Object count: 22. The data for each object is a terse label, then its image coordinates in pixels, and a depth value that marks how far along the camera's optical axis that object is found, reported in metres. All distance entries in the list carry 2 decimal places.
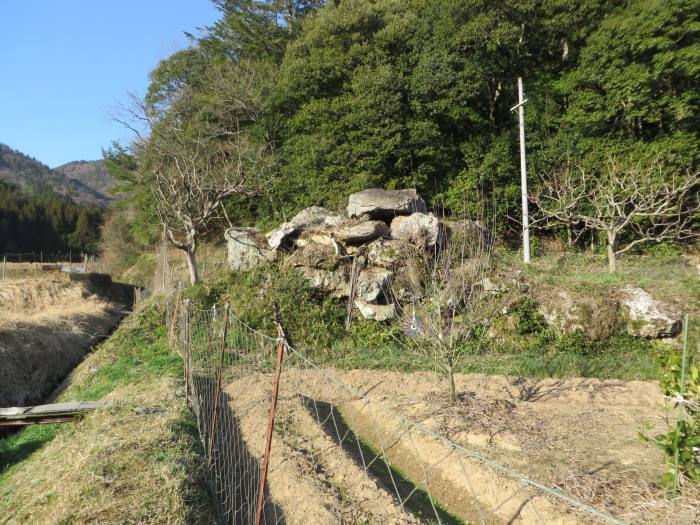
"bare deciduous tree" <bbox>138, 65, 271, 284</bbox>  14.08
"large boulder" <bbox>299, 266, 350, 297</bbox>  9.61
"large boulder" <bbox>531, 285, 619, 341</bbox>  8.27
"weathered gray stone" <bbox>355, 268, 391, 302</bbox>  9.10
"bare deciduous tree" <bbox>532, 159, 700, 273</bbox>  10.03
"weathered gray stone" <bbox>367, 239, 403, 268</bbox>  9.23
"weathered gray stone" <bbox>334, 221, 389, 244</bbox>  9.66
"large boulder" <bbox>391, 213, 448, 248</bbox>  9.31
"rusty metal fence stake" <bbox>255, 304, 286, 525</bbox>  2.57
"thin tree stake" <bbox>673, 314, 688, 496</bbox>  3.05
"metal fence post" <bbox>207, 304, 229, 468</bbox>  4.04
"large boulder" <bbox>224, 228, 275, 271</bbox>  10.76
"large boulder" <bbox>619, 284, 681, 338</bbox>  8.09
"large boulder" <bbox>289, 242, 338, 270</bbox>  9.75
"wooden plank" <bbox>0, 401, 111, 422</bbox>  5.36
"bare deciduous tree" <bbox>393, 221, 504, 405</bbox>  5.31
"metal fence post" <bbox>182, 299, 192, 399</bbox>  5.63
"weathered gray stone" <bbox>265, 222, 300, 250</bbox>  10.61
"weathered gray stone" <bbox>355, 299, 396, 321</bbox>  9.08
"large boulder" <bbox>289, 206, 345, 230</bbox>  10.59
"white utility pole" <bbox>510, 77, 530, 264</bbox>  10.98
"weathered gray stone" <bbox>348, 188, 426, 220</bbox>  10.29
